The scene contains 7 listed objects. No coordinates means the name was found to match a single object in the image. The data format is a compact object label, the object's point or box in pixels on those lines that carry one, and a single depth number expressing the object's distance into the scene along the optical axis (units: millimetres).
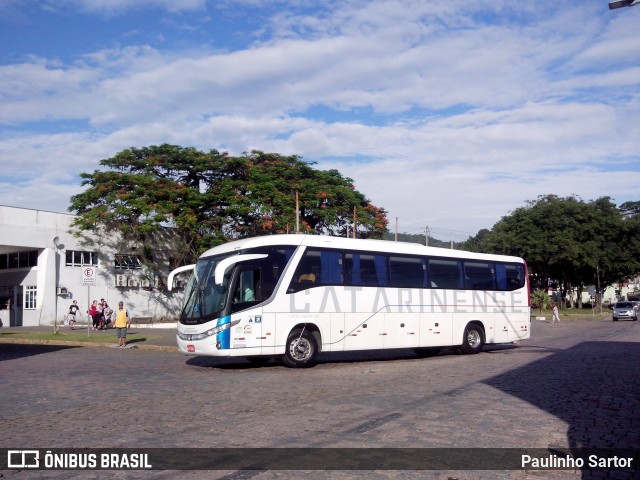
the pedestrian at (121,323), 23125
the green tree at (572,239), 58219
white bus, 15461
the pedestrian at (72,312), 34188
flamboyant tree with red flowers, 37500
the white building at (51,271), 36125
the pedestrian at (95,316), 35125
